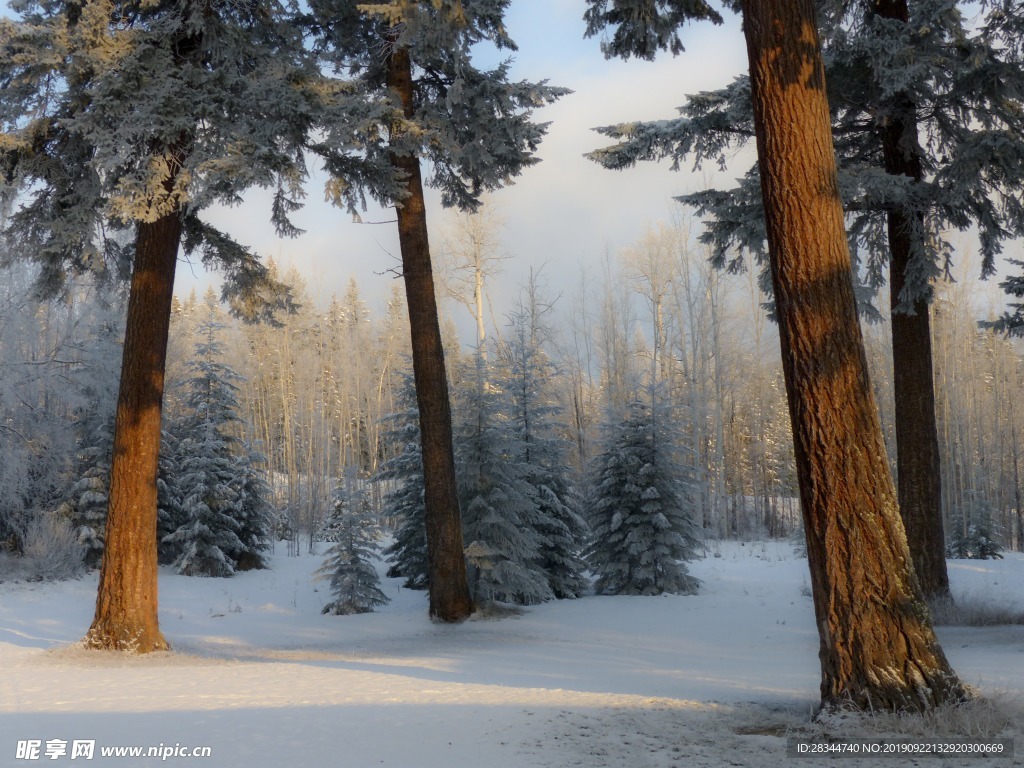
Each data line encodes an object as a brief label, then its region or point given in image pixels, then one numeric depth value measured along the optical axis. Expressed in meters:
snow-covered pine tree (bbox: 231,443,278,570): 20.67
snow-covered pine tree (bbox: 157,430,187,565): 20.47
